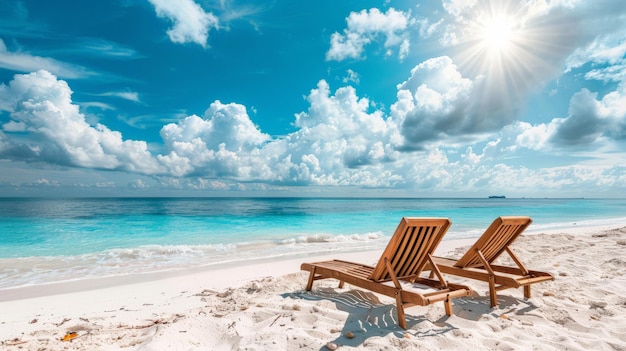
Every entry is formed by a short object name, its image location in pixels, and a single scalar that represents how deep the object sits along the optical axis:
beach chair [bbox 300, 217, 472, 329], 3.60
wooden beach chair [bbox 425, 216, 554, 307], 4.43
